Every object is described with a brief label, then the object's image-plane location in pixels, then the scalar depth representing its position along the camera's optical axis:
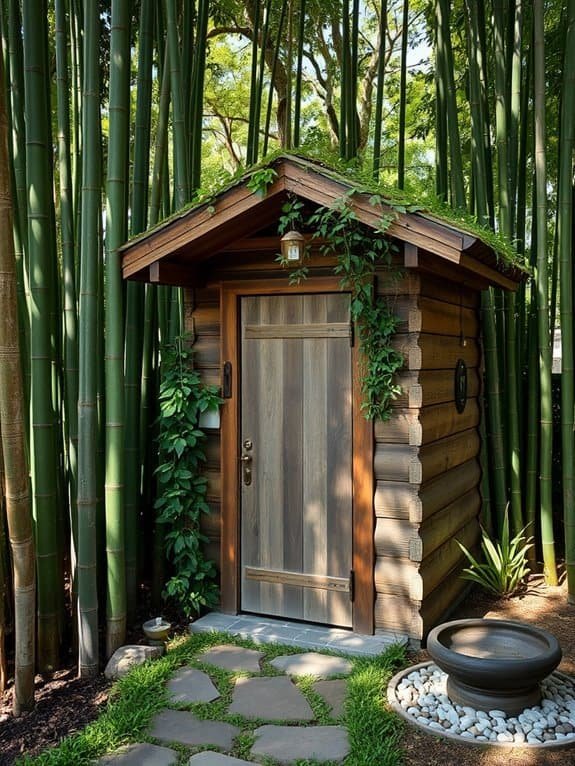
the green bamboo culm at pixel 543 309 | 4.17
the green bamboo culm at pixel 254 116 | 5.32
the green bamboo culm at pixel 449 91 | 4.50
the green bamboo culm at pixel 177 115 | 3.72
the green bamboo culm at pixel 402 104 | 5.16
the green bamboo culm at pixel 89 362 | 3.23
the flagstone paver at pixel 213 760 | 2.55
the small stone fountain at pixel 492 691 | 2.68
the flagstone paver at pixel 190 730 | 2.72
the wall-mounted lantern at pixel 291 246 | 3.36
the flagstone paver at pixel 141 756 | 2.57
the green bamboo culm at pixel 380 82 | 5.19
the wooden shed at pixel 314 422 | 3.50
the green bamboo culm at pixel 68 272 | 3.58
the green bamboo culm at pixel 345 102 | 5.23
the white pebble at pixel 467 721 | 2.72
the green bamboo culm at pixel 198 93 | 4.45
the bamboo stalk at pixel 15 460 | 2.70
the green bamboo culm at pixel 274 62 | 5.62
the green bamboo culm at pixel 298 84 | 5.22
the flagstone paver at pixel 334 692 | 2.92
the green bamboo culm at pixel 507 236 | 4.45
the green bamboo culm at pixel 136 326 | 3.80
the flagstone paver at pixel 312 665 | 3.23
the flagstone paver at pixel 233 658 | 3.32
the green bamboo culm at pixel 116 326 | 3.29
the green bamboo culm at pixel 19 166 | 3.58
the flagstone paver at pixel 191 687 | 3.04
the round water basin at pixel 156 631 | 3.53
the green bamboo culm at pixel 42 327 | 3.09
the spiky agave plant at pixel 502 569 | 4.36
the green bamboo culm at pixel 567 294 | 4.25
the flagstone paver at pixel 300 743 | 2.59
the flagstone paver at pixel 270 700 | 2.90
